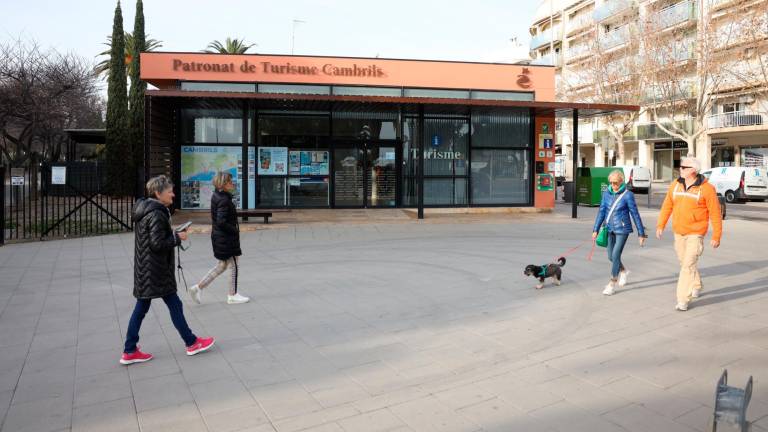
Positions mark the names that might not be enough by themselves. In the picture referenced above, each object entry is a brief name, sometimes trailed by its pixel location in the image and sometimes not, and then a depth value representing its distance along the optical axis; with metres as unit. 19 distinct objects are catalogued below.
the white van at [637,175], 32.75
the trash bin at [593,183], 23.78
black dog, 7.96
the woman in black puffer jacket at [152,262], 5.08
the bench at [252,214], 15.57
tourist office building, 18.36
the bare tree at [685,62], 31.34
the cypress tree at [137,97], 30.23
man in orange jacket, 6.65
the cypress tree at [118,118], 29.33
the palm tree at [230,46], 55.47
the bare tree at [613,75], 37.72
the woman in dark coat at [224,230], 7.06
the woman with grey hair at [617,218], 7.68
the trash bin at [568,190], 25.41
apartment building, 31.05
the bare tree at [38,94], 22.69
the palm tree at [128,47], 45.18
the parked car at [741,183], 28.03
